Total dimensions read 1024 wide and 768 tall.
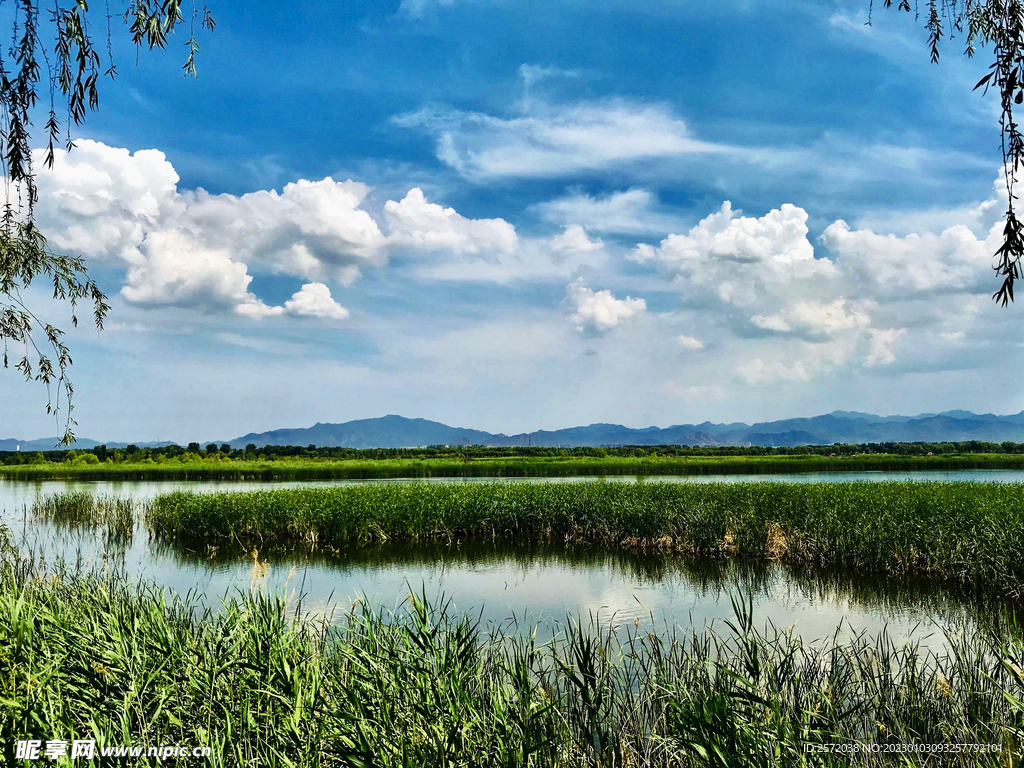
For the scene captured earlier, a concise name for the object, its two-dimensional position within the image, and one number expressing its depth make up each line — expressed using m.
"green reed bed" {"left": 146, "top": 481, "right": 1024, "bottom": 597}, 14.30
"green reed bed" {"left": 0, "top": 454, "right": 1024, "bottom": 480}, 52.50
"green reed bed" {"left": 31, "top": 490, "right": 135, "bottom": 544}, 22.62
